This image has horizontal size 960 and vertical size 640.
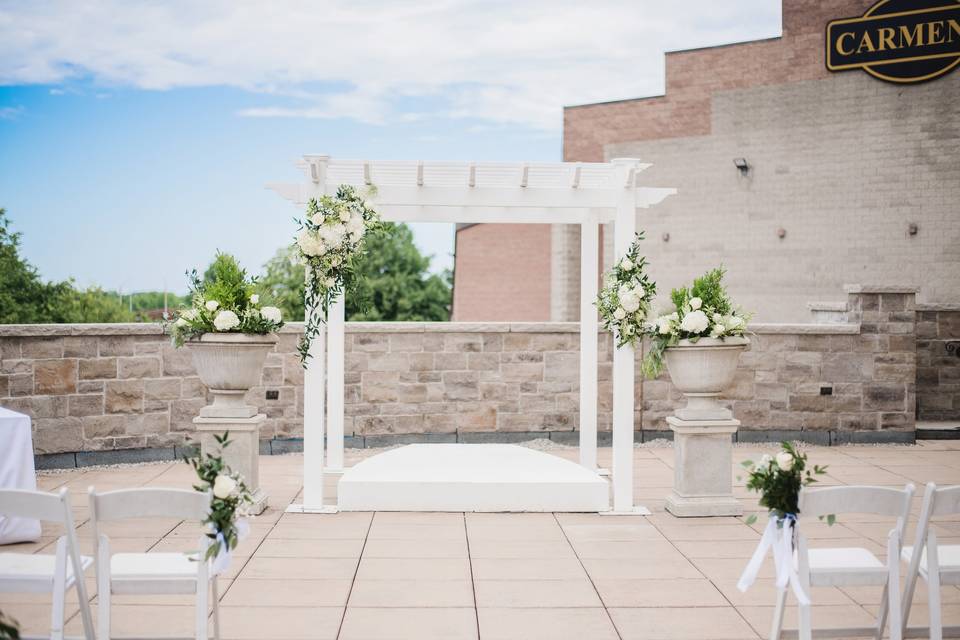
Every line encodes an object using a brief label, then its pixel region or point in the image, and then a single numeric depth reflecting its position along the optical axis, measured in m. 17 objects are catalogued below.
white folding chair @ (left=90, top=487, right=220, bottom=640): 3.36
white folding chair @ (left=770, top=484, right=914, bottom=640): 3.48
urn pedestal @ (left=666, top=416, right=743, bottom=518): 6.82
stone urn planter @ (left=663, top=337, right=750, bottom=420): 6.79
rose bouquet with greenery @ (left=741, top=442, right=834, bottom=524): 3.53
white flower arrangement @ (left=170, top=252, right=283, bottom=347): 6.59
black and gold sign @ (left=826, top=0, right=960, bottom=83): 17.20
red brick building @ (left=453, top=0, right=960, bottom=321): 17.53
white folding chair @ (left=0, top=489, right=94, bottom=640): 3.30
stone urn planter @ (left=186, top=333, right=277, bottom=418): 6.60
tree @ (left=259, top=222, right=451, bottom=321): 50.44
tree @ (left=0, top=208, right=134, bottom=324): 27.69
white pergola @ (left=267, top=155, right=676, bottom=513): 6.92
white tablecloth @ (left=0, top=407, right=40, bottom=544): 5.54
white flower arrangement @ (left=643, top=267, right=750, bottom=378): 6.73
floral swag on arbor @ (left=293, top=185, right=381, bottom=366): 6.60
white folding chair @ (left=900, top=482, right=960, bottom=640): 3.58
